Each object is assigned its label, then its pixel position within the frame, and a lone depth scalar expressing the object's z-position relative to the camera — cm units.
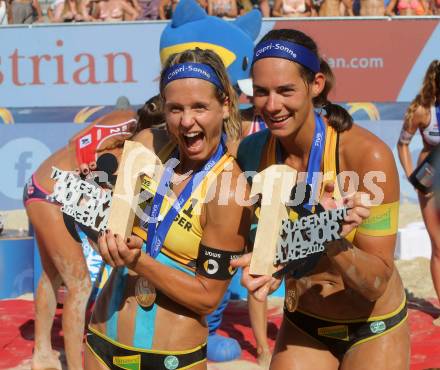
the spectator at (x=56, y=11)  1110
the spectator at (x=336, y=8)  1055
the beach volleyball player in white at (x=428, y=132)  582
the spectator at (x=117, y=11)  1084
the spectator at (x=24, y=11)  1109
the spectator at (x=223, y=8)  1046
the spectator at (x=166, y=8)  1077
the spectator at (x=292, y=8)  1063
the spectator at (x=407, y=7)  1062
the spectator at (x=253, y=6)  1073
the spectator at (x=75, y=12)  1086
